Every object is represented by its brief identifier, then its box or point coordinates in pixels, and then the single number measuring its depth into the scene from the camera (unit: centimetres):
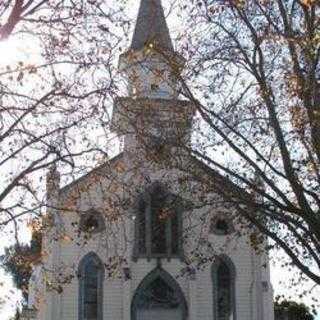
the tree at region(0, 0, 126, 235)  1614
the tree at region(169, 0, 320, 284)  1809
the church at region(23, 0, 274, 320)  3838
